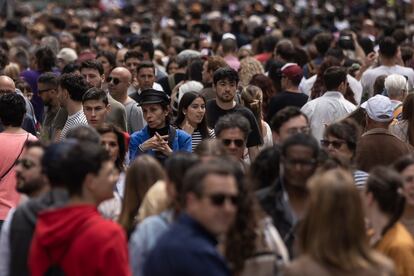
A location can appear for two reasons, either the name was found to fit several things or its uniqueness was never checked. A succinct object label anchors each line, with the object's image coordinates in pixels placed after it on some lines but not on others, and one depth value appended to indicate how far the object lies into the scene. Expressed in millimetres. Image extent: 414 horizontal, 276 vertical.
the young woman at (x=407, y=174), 14734
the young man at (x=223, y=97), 24484
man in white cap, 20187
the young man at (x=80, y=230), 12219
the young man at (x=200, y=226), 11383
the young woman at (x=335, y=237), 11672
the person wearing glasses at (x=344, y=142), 17453
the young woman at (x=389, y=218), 13109
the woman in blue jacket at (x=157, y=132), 20969
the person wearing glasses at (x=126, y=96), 25656
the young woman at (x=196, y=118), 23000
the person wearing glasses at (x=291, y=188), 13992
